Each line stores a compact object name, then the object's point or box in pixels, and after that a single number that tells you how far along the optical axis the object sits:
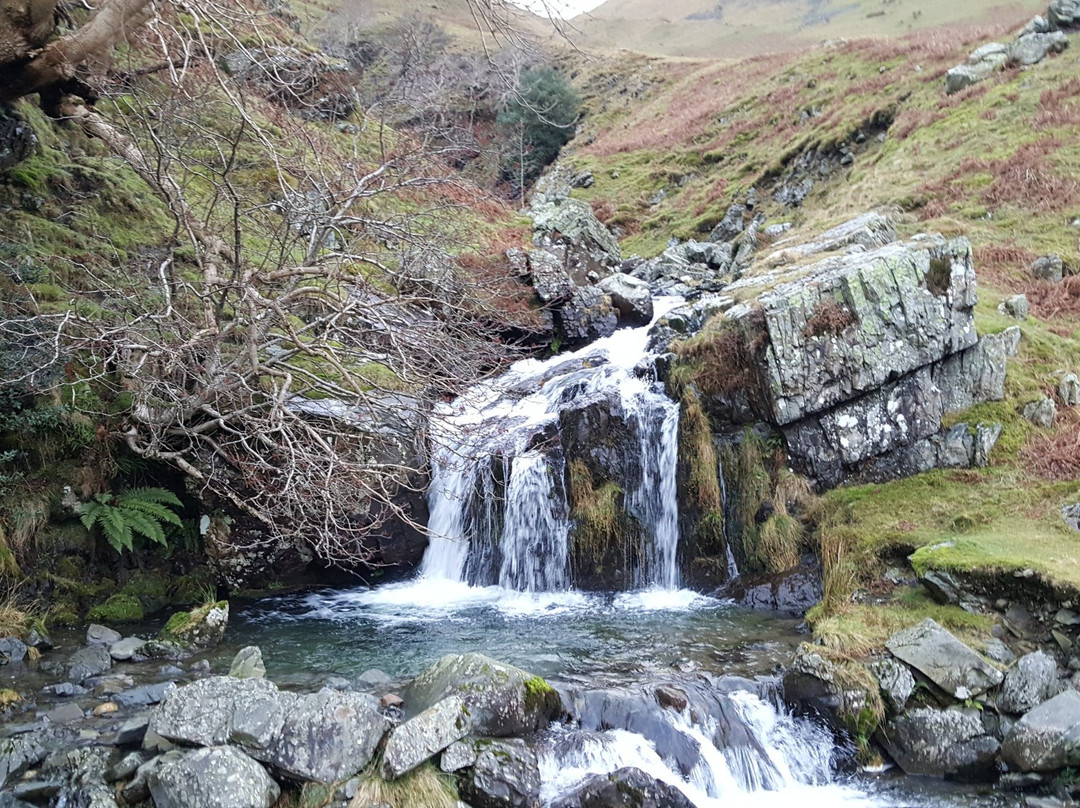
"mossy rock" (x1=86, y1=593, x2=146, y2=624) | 9.04
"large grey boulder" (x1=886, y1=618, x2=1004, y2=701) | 6.59
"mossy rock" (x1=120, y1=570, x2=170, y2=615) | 9.62
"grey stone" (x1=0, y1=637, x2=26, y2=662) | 7.51
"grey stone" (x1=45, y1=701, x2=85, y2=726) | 6.23
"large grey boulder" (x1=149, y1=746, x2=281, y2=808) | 5.16
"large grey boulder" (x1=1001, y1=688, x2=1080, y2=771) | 5.93
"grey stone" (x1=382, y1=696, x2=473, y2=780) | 5.53
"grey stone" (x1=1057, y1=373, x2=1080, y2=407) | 10.64
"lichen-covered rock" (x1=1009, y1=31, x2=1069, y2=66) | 21.39
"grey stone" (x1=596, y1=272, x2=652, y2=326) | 17.45
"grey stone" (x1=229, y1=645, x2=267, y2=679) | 6.93
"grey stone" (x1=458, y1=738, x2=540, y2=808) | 5.55
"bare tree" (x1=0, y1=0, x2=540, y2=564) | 7.93
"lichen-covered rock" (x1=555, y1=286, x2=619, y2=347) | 16.78
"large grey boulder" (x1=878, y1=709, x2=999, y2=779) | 6.30
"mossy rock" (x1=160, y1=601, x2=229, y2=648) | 8.19
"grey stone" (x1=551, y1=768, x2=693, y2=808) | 5.65
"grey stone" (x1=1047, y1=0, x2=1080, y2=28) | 21.88
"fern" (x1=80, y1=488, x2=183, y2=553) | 8.92
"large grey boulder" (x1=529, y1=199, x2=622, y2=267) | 20.08
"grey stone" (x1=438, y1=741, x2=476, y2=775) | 5.63
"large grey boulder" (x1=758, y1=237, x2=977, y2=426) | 10.58
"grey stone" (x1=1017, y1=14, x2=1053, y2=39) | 22.22
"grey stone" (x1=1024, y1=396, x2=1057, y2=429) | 10.38
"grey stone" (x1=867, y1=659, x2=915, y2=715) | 6.66
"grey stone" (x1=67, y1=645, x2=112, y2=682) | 7.15
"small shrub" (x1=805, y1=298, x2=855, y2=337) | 10.62
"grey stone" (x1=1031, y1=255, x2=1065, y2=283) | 14.09
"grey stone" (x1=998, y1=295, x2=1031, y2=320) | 12.44
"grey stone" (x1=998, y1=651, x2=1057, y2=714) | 6.42
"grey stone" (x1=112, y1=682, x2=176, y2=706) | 6.64
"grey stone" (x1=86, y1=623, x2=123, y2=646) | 8.17
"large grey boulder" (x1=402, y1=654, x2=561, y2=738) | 6.11
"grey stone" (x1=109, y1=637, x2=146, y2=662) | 7.70
